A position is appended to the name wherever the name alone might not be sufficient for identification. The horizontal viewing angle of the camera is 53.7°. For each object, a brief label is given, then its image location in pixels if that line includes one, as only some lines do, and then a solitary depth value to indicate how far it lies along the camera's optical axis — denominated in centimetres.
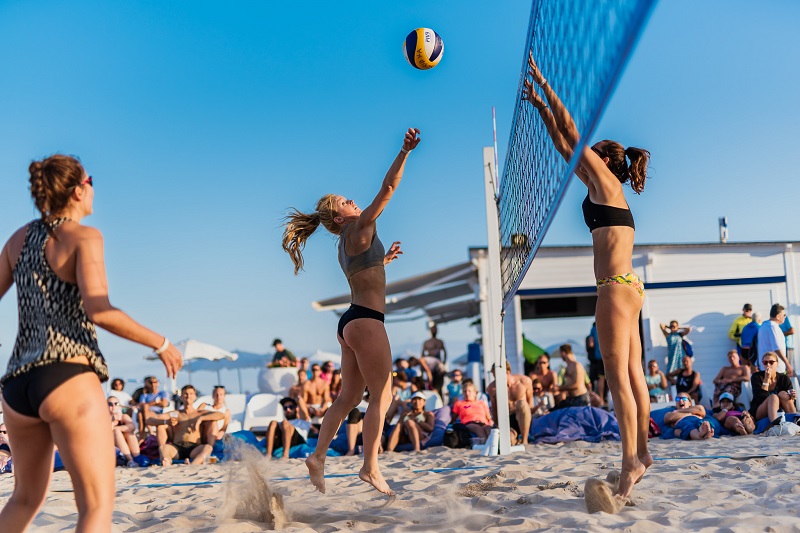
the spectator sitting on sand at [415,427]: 870
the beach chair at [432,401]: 998
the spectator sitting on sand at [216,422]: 903
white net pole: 711
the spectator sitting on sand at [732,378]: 939
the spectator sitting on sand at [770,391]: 855
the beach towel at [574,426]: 841
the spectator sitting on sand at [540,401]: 978
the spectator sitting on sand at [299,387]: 1052
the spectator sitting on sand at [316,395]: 1040
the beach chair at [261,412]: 1056
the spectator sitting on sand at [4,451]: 801
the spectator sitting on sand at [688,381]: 1026
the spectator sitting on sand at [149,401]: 973
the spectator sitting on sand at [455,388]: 1074
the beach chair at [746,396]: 914
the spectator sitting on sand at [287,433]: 898
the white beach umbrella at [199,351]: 1623
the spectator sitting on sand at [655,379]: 1100
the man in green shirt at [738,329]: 1330
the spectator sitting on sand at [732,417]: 834
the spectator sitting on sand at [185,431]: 875
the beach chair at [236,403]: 1128
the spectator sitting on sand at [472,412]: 878
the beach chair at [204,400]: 1041
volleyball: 517
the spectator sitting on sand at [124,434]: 862
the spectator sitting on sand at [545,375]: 1053
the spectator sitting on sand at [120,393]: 1154
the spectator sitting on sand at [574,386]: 930
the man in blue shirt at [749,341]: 1096
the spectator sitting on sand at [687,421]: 809
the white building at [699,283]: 1373
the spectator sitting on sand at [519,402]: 847
